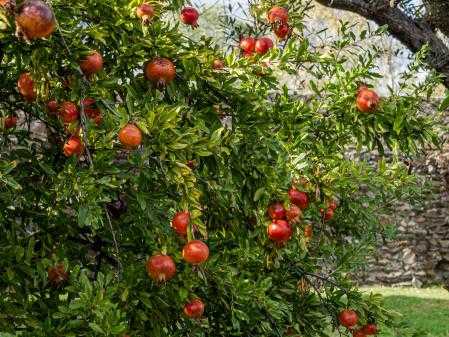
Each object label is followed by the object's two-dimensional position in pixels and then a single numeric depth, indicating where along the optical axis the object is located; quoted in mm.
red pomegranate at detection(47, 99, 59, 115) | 2688
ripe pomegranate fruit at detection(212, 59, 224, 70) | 2826
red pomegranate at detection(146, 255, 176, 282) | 2361
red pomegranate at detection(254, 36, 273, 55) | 3352
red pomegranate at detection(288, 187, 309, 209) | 2914
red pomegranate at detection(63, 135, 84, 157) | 2441
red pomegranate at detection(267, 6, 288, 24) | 3477
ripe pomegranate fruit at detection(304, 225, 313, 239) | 3714
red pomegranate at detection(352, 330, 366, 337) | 3219
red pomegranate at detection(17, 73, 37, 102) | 2570
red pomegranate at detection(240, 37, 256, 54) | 3381
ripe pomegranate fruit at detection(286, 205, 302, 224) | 2734
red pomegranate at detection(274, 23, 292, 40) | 3539
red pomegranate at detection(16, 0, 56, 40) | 1723
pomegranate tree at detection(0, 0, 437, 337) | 2322
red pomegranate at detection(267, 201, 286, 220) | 2717
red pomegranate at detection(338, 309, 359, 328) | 3088
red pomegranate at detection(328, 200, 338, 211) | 3680
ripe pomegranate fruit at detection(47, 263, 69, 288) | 2705
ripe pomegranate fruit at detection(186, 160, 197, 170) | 2861
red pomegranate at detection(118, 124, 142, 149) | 2164
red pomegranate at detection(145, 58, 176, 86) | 2455
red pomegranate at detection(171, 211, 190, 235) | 2268
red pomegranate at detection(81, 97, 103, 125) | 2459
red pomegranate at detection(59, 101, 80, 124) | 2418
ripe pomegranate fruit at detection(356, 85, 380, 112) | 3072
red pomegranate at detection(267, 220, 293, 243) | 2699
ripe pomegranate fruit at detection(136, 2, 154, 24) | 2504
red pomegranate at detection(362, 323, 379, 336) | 3242
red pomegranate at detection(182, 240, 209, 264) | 2260
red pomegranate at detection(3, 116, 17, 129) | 3057
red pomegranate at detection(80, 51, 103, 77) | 2367
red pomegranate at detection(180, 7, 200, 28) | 3115
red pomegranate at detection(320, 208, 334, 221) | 3754
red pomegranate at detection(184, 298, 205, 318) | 2609
